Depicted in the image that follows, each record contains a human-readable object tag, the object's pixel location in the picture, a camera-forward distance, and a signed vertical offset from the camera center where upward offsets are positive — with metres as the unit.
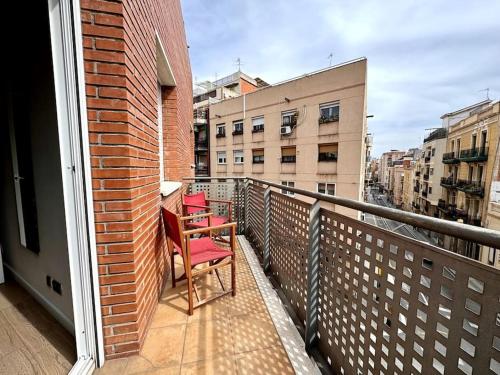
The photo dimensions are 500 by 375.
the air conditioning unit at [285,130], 12.78 +2.12
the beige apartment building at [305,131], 10.74 +2.01
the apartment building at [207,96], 17.98 +6.65
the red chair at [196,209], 3.24 -0.69
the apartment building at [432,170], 25.77 -0.54
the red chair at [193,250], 1.82 -0.84
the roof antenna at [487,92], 20.74 +7.06
